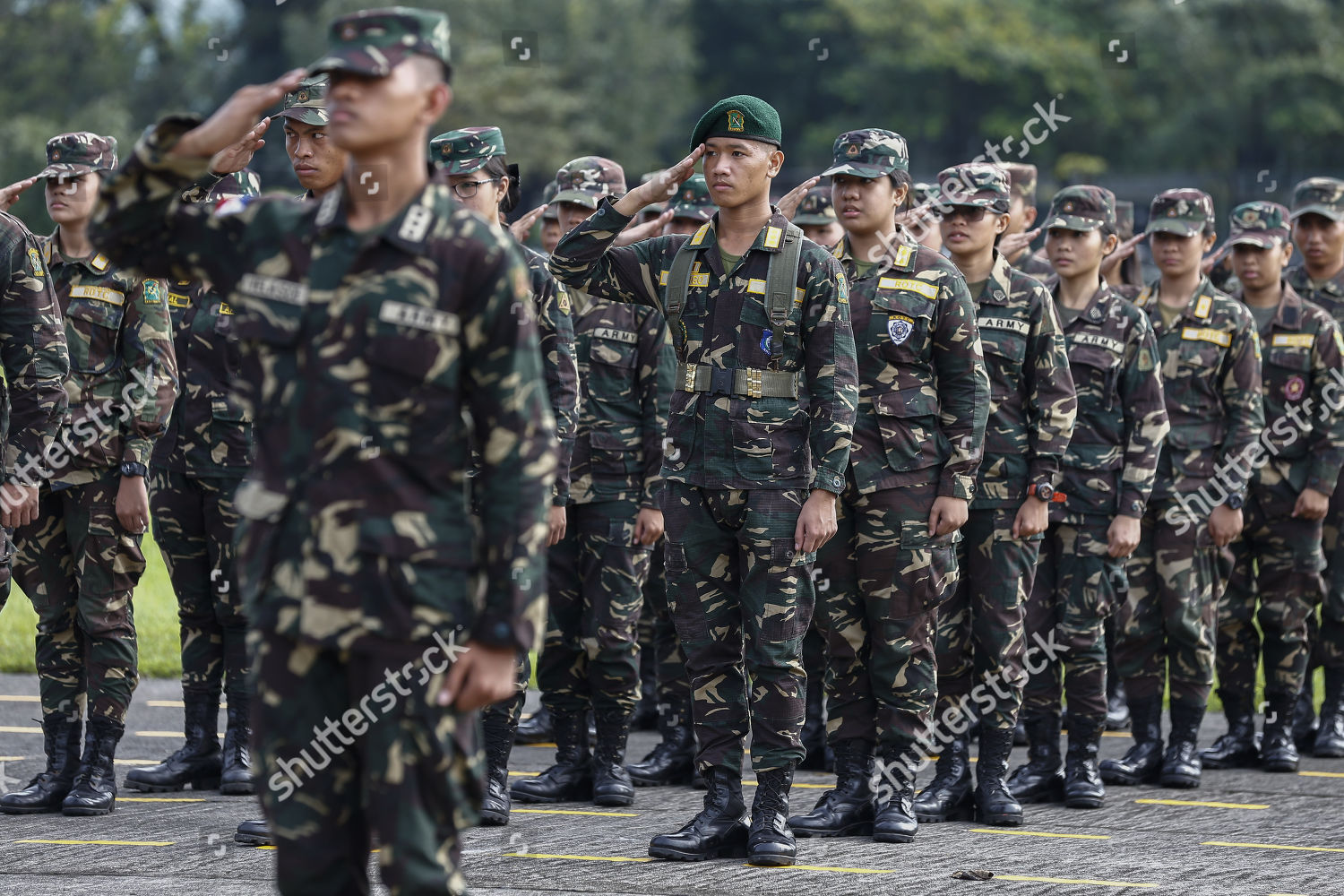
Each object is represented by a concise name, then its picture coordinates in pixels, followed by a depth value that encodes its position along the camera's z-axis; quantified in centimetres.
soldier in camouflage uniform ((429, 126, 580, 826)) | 1394
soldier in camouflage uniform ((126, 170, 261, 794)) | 1420
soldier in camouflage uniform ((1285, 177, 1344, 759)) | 1872
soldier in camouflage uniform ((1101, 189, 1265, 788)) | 1678
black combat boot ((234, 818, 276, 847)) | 1246
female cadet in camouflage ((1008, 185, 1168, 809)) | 1572
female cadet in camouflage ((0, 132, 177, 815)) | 1402
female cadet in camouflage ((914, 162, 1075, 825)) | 1464
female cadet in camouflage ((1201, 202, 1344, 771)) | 1820
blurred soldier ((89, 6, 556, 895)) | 742
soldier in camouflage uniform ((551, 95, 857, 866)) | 1237
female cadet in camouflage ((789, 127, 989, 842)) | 1349
